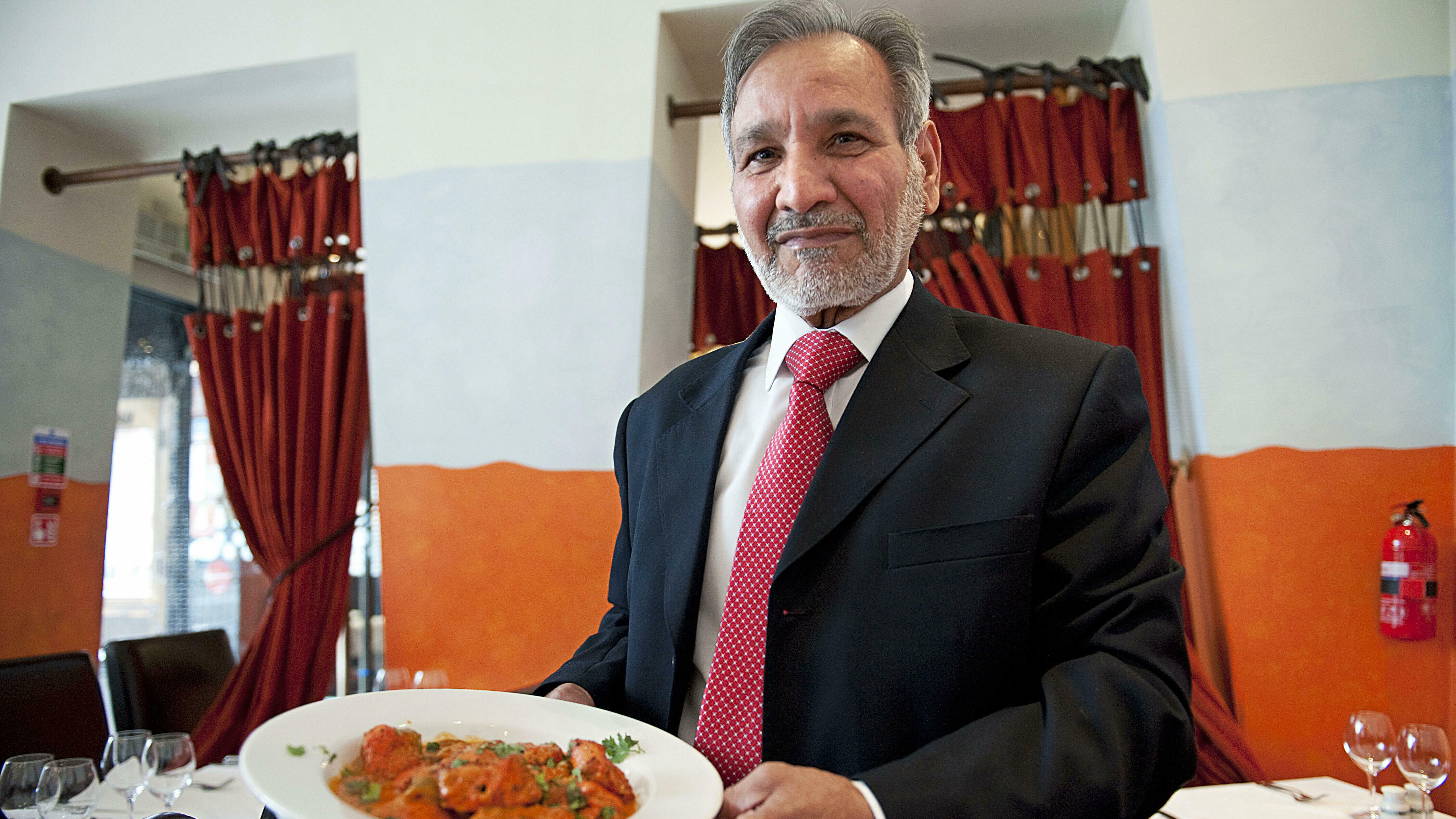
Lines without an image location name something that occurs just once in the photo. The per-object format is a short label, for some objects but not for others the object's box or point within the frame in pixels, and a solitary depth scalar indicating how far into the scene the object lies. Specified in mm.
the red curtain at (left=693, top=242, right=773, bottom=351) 3324
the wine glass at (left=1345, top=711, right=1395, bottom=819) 1799
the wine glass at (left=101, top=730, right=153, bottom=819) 1657
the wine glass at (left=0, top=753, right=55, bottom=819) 1485
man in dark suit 786
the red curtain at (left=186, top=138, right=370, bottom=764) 3291
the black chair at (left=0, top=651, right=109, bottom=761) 2229
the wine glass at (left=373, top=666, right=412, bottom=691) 2762
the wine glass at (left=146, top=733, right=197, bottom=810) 1658
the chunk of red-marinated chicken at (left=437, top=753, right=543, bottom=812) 704
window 4496
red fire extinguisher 2131
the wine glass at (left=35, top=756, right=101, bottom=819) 1482
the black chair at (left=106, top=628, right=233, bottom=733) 2627
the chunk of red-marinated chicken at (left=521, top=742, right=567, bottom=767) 799
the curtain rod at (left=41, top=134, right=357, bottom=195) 3266
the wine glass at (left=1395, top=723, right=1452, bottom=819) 1726
